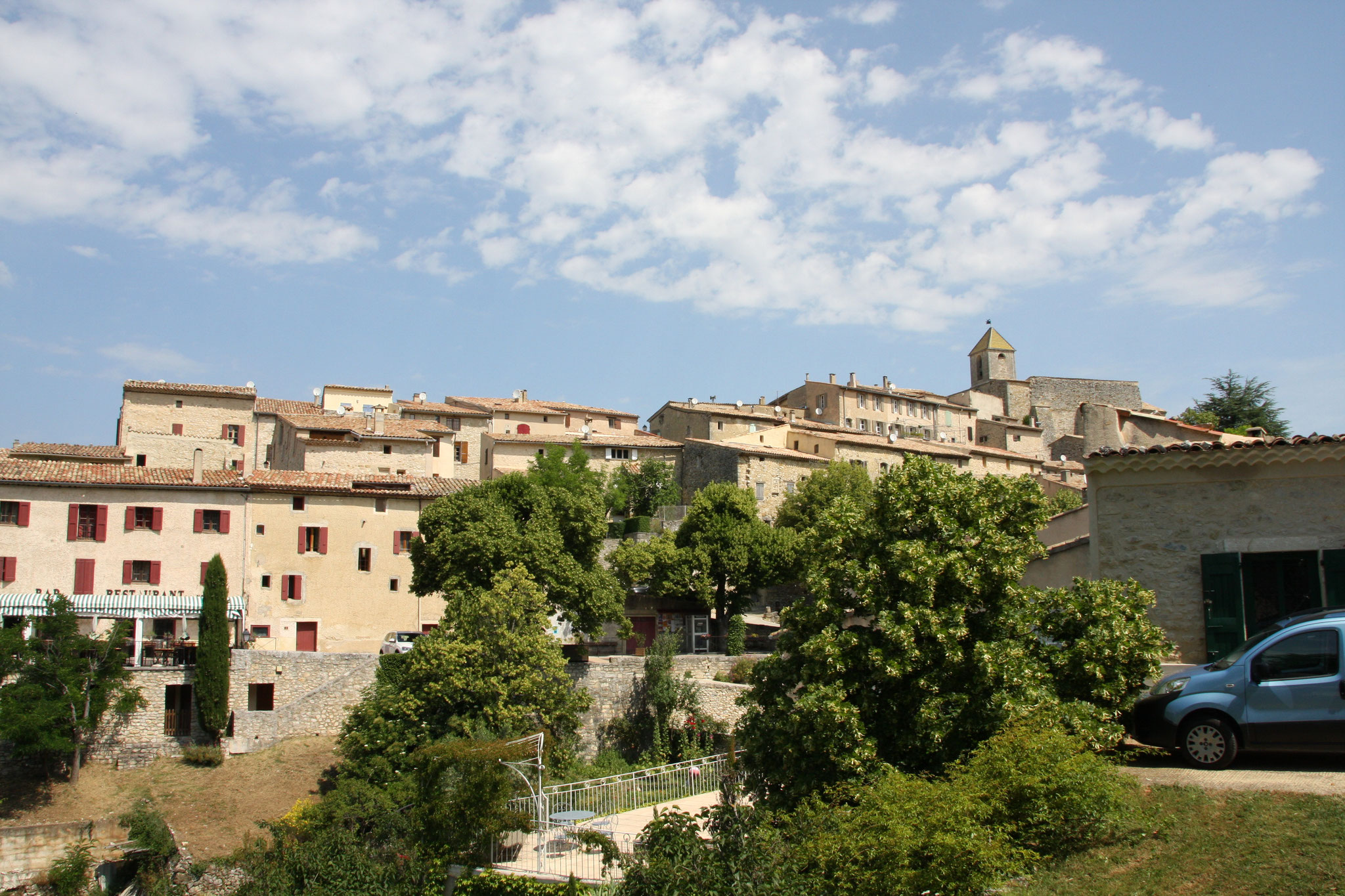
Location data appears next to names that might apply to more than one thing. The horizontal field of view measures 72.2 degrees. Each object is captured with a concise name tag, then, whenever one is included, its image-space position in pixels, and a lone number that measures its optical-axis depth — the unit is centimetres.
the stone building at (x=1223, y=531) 1497
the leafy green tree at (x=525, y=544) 3250
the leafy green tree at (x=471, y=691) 2756
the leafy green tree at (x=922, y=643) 1380
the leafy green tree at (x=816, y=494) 4569
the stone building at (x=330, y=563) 3703
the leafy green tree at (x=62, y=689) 2802
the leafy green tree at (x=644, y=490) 5231
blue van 1184
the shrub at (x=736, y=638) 3638
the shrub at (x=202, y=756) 3080
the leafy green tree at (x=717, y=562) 3838
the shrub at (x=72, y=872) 2570
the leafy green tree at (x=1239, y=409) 5762
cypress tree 3128
